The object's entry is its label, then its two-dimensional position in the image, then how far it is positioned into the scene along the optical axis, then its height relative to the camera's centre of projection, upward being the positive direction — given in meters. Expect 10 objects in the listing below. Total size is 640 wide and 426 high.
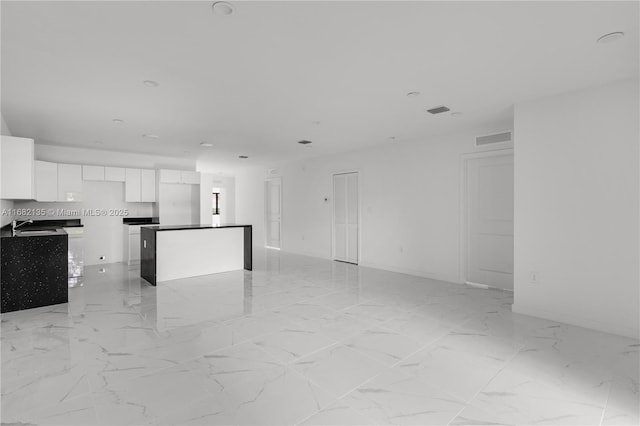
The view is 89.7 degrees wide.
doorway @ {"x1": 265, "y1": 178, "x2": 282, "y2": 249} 9.61 +0.12
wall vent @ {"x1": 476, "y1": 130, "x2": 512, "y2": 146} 4.89 +1.16
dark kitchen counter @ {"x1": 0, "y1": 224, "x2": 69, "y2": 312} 3.95 -0.70
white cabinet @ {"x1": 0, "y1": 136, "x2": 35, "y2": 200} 4.26 +0.65
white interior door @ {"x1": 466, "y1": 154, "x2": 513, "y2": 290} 5.03 -0.14
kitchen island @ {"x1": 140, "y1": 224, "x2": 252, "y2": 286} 5.57 -0.67
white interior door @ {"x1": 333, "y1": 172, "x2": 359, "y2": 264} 7.45 -0.09
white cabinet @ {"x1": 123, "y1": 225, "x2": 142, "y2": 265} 7.21 -0.64
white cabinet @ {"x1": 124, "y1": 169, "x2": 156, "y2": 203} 7.35 +0.68
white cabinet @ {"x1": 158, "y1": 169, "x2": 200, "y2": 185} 7.70 +0.94
